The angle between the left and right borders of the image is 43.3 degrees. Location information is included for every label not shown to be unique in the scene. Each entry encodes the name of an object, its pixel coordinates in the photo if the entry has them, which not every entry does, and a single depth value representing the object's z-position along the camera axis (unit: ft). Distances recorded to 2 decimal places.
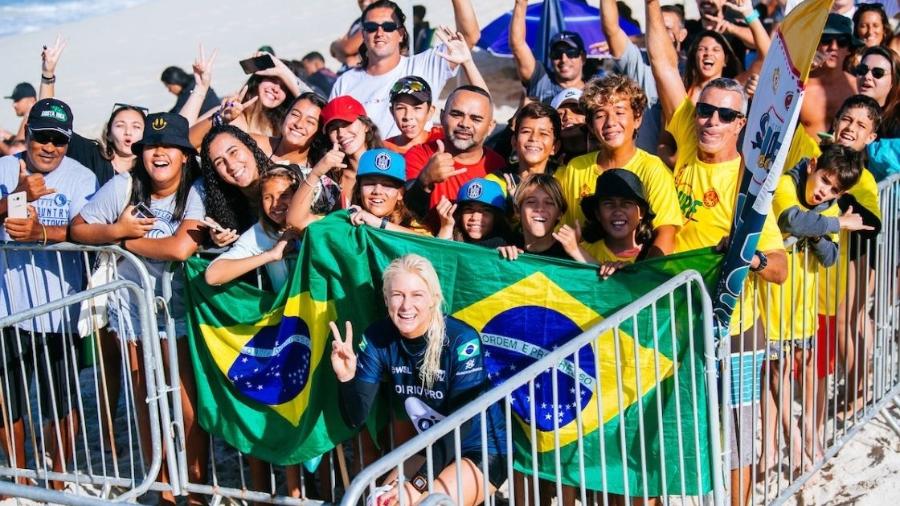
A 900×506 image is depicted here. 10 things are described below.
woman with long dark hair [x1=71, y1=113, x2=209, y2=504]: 19.62
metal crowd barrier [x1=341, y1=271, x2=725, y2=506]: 12.82
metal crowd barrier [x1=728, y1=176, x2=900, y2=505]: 17.49
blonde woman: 15.25
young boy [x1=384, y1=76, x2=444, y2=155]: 21.11
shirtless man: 22.63
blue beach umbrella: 34.04
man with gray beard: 19.25
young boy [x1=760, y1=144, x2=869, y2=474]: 17.21
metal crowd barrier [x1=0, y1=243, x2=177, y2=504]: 19.44
